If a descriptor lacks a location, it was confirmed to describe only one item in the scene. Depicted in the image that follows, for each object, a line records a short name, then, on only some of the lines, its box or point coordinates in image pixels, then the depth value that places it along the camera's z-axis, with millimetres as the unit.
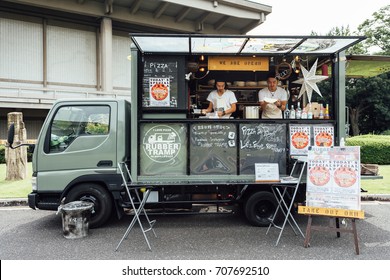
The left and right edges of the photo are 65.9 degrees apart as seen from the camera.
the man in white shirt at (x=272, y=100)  5797
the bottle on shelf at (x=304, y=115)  5348
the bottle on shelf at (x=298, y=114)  5355
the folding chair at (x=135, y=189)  4386
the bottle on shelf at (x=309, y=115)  5332
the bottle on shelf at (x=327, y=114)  5366
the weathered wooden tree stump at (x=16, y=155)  8766
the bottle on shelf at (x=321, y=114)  5398
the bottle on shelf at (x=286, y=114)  5523
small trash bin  4656
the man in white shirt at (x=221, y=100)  6039
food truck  5023
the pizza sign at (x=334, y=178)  4152
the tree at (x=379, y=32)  26812
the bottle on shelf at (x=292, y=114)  5387
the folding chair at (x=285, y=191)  4777
